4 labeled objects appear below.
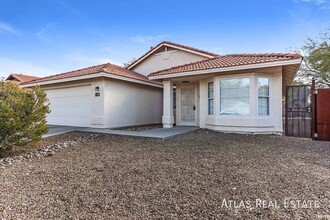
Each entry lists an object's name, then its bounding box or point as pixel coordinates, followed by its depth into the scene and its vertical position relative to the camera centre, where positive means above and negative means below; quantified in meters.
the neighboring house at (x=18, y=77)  25.43 +3.83
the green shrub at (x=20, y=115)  6.60 -0.22
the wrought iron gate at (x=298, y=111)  9.17 -0.17
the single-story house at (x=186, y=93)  9.84 +0.81
